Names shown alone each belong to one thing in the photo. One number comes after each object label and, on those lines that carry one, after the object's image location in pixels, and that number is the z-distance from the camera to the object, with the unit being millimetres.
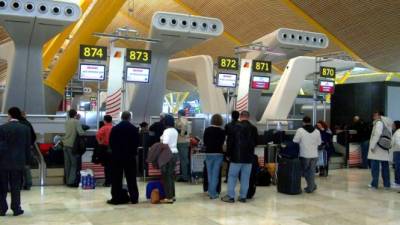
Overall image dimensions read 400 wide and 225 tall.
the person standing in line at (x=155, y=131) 9704
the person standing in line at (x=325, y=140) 11260
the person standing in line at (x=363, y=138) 13383
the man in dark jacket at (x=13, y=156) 6121
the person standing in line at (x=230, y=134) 7648
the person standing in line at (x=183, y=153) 9852
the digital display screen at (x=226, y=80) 13719
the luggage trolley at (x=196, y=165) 9766
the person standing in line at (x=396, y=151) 9203
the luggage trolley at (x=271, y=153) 10745
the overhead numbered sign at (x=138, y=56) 11930
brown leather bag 7512
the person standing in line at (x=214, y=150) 7863
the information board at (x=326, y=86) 13867
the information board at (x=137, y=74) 11953
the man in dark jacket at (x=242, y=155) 7590
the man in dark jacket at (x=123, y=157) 7227
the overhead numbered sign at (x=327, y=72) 13945
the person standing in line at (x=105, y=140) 8617
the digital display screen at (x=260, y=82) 14734
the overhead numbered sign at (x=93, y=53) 11023
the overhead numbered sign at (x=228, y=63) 13820
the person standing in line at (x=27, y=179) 8727
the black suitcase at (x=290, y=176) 8633
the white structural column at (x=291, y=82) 17000
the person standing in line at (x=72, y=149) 9156
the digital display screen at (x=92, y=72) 10969
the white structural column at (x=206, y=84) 18031
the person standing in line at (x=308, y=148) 8750
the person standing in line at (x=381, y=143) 9180
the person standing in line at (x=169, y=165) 7471
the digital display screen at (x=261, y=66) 14469
